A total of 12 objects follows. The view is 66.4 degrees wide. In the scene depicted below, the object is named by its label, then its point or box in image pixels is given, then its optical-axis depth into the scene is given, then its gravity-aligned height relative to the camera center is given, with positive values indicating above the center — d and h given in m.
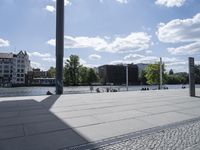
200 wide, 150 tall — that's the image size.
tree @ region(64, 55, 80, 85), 51.53 +3.22
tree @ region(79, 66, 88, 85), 53.96 +1.27
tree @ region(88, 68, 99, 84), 58.90 +0.99
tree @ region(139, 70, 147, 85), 75.04 -0.69
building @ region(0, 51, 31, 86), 76.49 +4.76
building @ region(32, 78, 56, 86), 70.82 -1.26
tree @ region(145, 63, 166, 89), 45.11 +1.43
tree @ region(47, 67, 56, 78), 82.28 +3.41
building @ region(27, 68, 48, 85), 78.60 +2.22
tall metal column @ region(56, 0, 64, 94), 13.33 +3.09
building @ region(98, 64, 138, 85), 92.76 +2.85
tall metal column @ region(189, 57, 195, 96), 11.04 +0.09
